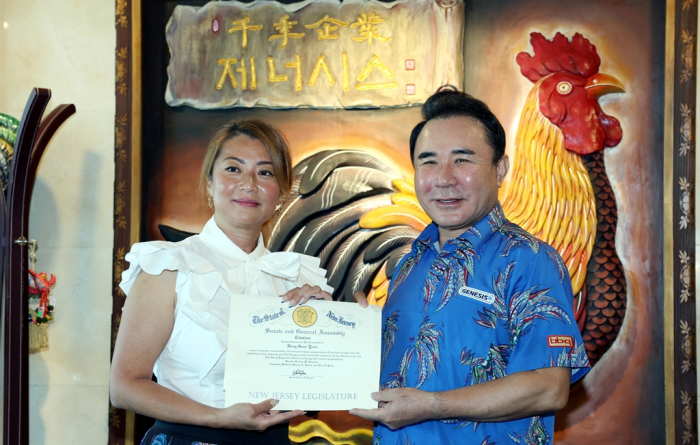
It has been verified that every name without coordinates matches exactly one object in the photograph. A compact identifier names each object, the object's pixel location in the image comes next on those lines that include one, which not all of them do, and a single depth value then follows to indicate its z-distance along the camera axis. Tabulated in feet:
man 5.53
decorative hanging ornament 9.82
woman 5.83
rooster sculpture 10.05
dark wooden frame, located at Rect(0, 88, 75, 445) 9.00
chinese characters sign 10.47
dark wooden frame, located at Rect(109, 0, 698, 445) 9.75
